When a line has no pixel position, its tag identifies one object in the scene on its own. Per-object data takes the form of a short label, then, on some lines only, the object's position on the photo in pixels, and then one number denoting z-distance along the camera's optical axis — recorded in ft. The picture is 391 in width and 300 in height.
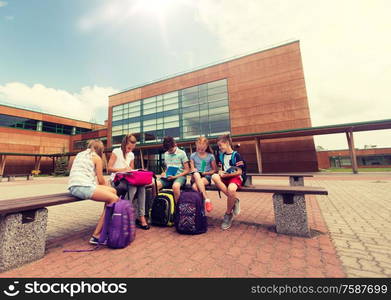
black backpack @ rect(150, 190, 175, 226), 10.73
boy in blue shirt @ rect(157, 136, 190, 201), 12.31
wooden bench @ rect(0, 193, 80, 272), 6.12
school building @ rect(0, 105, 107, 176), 87.61
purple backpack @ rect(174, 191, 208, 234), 9.36
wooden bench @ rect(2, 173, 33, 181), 56.95
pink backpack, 9.94
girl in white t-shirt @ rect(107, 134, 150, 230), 10.42
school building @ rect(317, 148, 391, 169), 138.92
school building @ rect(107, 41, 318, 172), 60.34
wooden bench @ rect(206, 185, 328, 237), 8.88
